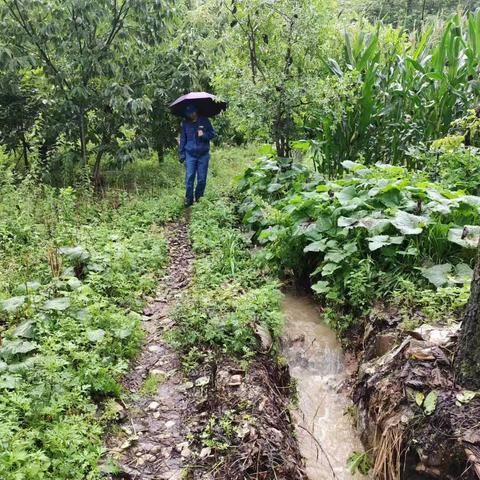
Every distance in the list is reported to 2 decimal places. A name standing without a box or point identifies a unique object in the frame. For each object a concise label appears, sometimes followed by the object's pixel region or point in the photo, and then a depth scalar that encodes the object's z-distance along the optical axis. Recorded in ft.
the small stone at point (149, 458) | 9.01
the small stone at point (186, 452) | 9.07
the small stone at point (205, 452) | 8.89
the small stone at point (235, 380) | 10.42
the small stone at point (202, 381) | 10.87
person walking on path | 26.10
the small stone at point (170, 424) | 9.93
